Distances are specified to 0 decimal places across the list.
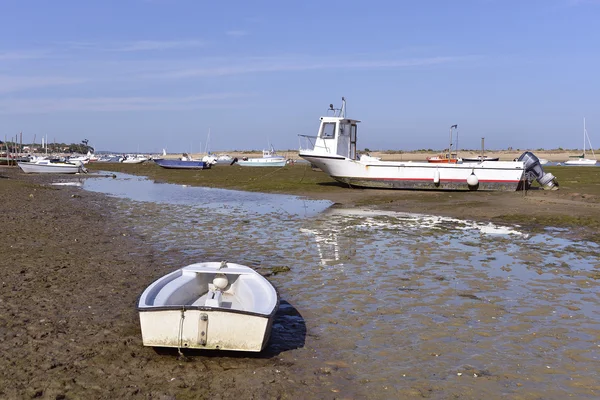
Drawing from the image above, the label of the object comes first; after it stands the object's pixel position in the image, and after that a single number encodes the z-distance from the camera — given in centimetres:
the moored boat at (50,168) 5381
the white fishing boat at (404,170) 2997
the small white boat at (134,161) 10426
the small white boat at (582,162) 8031
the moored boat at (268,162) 7681
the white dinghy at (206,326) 603
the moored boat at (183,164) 6675
